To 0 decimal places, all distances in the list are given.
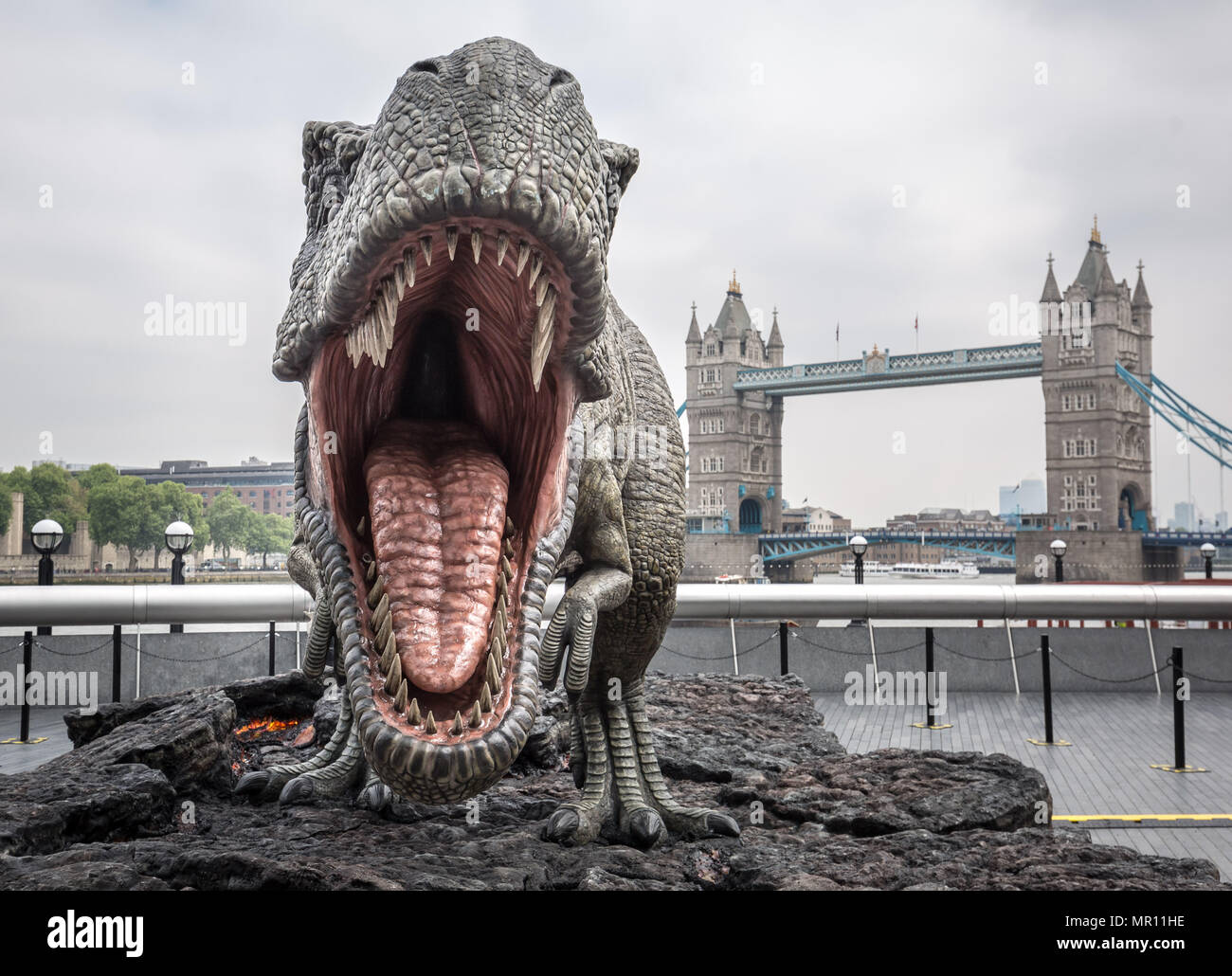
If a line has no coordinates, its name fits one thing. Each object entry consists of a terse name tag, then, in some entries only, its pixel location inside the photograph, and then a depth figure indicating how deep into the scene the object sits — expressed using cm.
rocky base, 290
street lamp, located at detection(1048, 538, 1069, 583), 1655
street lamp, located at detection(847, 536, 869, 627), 1366
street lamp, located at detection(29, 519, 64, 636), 959
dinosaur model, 205
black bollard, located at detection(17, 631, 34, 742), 779
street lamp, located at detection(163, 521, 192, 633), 1096
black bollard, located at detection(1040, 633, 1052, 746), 806
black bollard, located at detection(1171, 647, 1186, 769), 711
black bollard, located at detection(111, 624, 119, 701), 804
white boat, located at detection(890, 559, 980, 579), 5788
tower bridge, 5291
